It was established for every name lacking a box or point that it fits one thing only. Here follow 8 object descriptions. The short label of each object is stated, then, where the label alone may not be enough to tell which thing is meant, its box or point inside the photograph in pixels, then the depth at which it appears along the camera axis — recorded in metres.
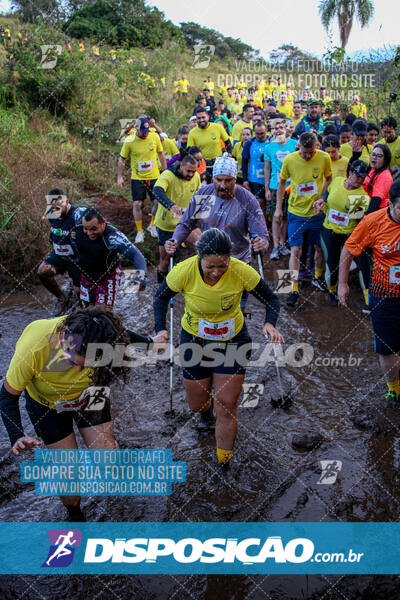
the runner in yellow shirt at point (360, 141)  7.62
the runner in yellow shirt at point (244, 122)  11.59
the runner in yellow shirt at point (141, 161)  8.88
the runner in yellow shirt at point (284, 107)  14.36
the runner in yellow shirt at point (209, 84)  17.98
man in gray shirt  4.93
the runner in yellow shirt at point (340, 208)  6.25
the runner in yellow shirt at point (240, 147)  9.85
